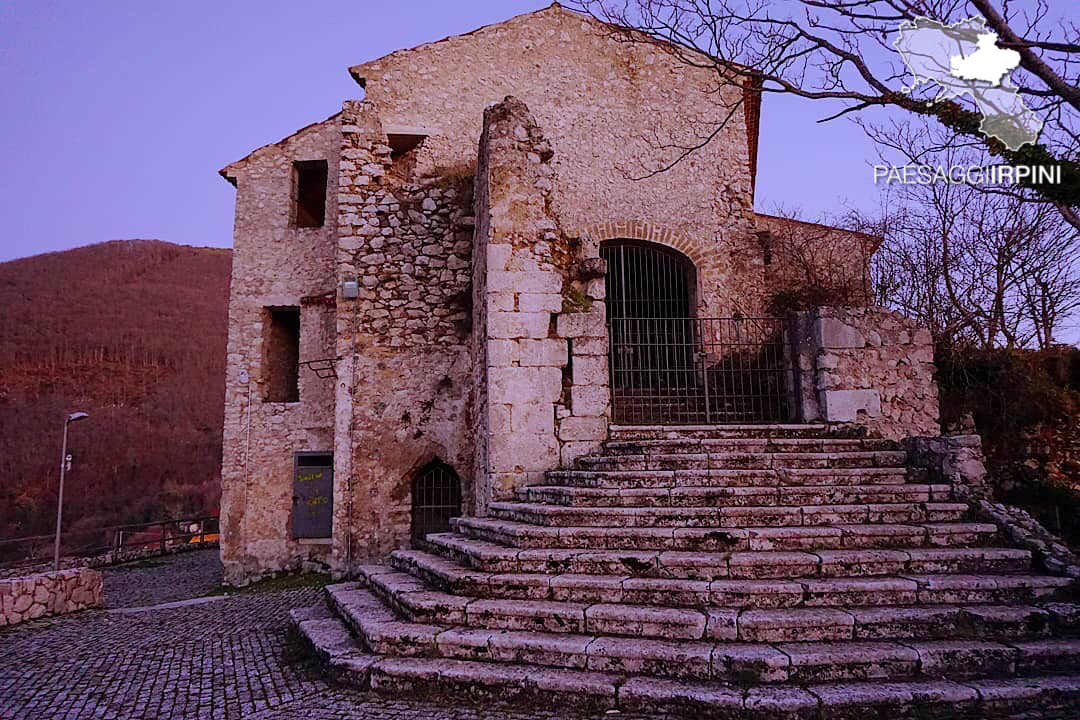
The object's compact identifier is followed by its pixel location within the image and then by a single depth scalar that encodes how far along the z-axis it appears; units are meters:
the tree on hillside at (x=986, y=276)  10.19
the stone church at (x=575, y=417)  4.14
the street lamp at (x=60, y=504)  15.07
